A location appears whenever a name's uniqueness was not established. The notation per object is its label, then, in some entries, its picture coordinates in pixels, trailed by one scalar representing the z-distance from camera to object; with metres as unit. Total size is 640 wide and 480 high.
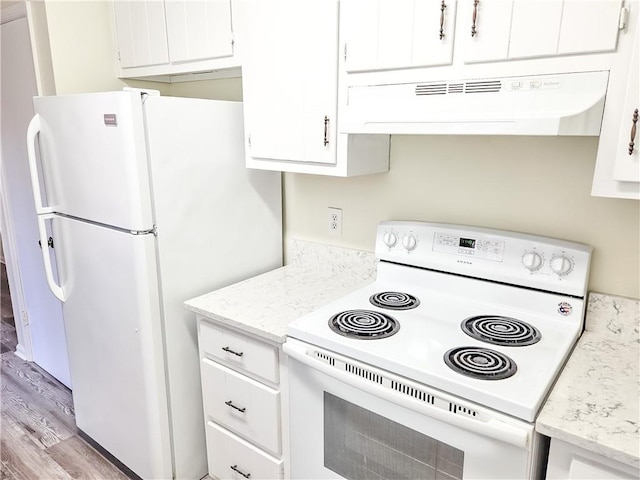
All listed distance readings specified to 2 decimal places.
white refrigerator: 1.67
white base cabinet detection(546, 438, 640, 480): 0.99
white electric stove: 1.12
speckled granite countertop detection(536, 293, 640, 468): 0.98
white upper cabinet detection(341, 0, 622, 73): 1.12
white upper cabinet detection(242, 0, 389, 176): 1.59
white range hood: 1.13
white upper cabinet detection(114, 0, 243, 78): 1.88
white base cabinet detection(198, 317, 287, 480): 1.62
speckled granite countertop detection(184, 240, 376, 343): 1.62
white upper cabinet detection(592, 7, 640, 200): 1.08
